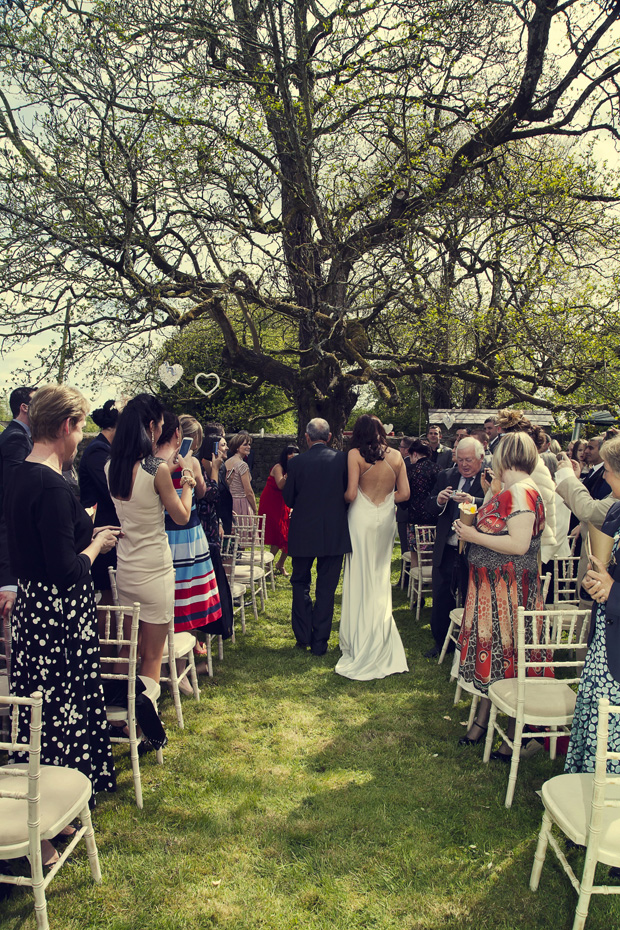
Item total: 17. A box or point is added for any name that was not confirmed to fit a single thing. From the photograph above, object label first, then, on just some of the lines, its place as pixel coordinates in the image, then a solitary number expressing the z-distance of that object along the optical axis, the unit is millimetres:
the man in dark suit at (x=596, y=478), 4902
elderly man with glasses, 4652
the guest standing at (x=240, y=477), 7273
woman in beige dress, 3275
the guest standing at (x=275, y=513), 7855
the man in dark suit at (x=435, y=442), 8038
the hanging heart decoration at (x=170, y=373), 5332
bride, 4844
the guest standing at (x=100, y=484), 3795
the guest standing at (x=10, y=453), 3352
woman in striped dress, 4109
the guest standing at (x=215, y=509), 4688
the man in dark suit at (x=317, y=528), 5078
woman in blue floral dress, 2447
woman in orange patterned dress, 3330
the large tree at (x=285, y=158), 7289
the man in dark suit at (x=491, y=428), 7125
